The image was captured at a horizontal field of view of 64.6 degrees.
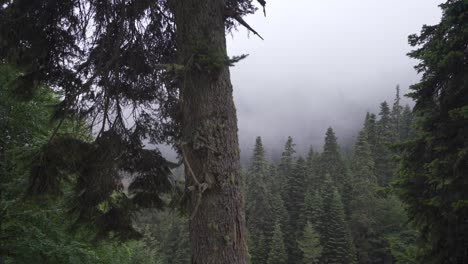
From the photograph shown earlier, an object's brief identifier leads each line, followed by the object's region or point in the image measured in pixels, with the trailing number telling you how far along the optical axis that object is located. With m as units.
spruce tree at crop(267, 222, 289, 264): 35.31
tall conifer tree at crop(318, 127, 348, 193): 48.76
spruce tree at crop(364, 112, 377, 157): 51.00
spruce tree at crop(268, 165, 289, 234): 41.53
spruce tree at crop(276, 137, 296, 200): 50.17
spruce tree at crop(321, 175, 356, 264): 34.50
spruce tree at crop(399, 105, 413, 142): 58.56
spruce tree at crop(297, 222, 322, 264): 34.25
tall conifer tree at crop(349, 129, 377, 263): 37.41
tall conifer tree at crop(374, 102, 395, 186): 47.03
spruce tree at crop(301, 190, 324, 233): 37.81
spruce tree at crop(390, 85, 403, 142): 65.62
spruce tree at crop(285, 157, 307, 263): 41.25
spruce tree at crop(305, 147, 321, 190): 48.22
